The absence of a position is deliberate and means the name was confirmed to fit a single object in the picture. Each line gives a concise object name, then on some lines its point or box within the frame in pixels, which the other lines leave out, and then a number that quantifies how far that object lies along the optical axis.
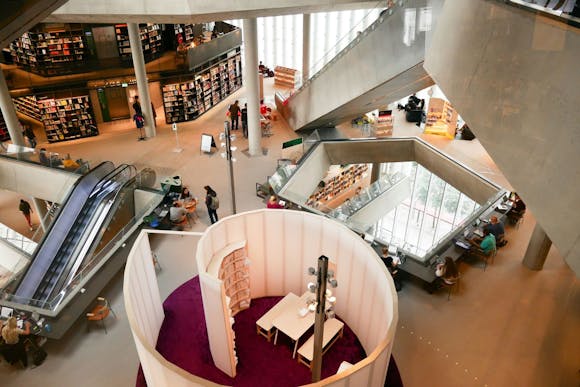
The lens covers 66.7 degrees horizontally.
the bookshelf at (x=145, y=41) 17.30
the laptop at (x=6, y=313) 7.86
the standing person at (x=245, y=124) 16.69
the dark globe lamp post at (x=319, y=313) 5.41
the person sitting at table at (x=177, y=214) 10.98
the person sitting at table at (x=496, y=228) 10.13
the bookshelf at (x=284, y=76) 23.10
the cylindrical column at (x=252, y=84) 13.26
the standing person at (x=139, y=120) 16.06
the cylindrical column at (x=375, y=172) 16.77
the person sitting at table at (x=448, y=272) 8.94
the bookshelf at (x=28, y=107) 17.39
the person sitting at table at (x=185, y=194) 11.73
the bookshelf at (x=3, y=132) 17.28
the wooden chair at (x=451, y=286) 9.00
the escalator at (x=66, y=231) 10.05
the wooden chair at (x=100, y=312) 8.27
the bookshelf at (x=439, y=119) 17.27
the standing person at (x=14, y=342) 7.30
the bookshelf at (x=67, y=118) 16.31
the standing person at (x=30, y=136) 15.38
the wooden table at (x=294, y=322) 7.91
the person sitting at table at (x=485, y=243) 9.65
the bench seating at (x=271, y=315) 8.18
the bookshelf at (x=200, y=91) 17.94
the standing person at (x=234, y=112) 16.80
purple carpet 7.58
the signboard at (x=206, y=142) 15.12
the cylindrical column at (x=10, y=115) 12.95
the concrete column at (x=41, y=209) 14.09
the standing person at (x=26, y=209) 13.95
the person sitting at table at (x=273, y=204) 10.94
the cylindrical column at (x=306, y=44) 20.25
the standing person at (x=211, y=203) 10.93
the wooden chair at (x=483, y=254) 9.84
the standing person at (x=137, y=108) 16.23
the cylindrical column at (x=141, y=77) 14.41
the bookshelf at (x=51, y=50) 15.85
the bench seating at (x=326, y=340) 7.67
